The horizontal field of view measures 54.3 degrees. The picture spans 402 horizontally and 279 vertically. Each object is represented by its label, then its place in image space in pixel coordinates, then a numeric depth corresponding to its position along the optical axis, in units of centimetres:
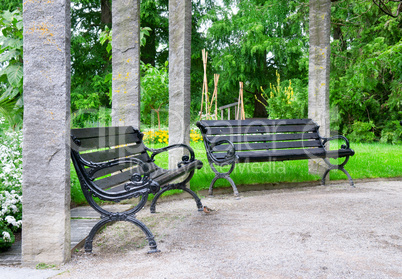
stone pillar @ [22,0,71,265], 266
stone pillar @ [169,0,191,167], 502
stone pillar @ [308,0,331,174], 623
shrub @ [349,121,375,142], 1297
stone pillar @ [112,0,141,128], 447
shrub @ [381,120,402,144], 1257
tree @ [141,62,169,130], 1118
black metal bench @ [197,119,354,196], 534
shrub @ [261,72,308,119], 1073
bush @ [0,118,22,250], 293
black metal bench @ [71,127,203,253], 293
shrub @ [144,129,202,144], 1020
